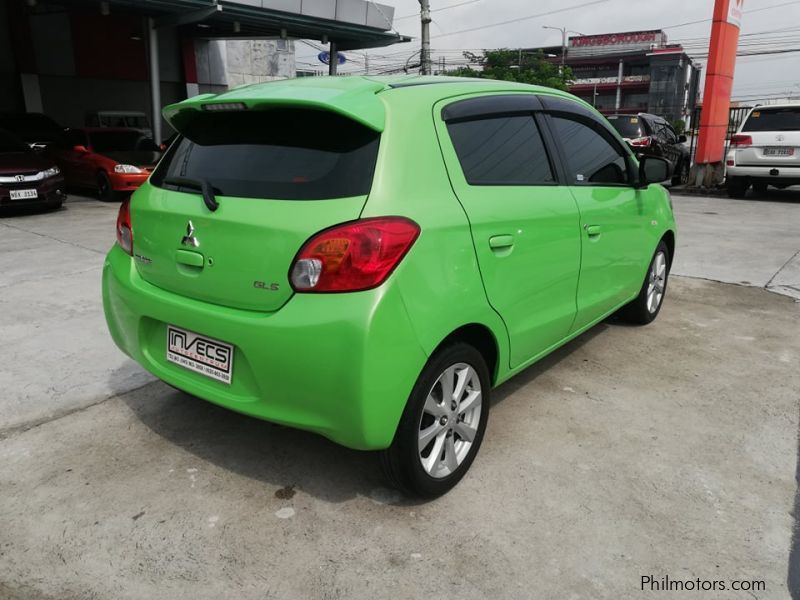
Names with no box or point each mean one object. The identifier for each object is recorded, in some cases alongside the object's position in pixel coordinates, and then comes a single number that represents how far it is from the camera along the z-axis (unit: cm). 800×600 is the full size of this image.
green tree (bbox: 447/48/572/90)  4866
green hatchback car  217
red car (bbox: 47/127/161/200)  1198
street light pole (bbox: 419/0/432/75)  2259
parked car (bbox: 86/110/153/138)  1886
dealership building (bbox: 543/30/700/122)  7606
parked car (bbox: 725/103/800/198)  1142
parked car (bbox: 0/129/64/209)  970
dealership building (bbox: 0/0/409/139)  1559
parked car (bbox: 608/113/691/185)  1438
